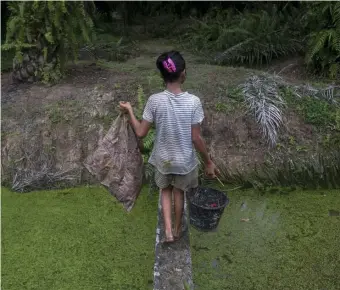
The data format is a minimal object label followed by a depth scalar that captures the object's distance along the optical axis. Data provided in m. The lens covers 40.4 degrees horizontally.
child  2.94
